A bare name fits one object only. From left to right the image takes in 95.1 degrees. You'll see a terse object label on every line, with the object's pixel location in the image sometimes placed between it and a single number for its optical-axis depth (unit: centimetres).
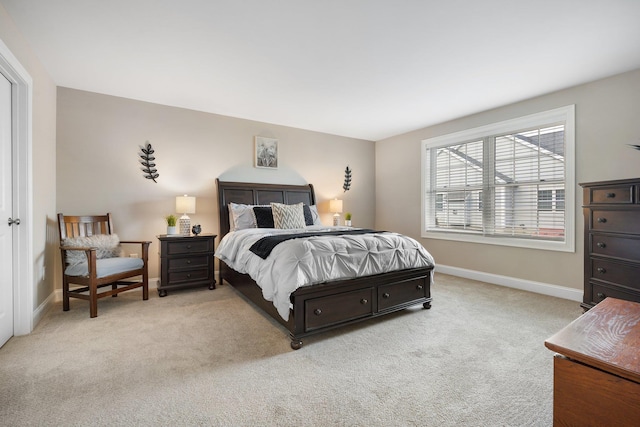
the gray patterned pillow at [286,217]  402
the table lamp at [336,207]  516
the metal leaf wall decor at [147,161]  390
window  357
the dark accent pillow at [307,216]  444
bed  231
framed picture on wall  472
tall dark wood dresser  238
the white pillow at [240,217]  403
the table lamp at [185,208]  389
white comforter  231
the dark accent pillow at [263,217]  405
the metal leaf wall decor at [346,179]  571
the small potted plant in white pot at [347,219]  527
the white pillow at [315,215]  459
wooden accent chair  291
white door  227
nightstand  359
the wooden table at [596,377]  96
